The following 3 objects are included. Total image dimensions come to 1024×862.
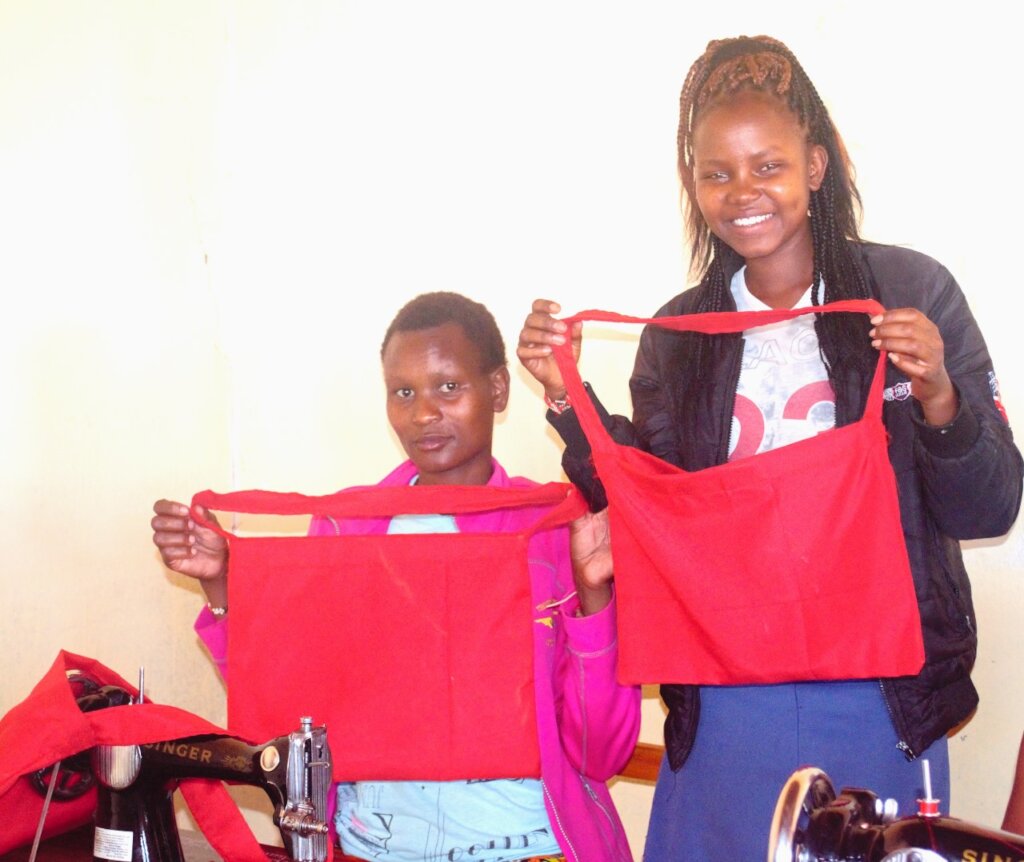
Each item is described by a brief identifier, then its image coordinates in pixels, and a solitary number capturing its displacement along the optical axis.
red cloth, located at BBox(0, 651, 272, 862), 1.82
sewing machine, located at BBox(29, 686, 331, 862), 1.71
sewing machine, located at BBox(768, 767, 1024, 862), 1.26
